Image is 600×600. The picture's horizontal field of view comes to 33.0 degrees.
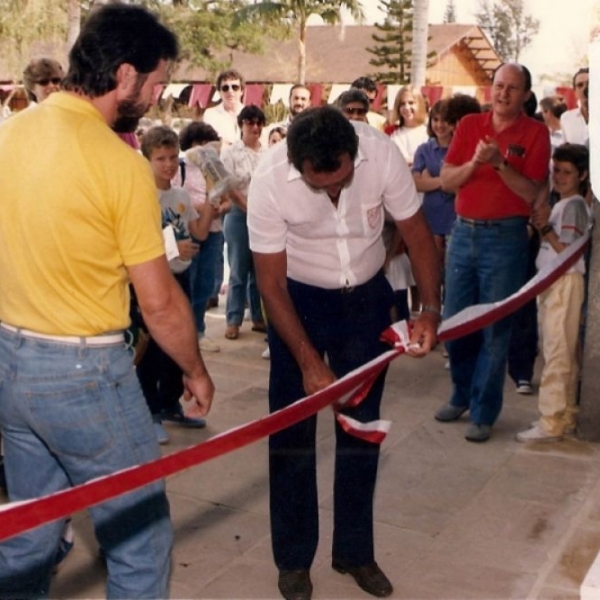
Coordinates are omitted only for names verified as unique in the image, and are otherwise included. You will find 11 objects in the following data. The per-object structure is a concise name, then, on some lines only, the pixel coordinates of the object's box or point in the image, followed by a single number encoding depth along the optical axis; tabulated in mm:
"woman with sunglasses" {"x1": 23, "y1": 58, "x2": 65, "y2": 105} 5629
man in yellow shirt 2633
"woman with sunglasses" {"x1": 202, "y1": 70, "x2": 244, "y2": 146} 9203
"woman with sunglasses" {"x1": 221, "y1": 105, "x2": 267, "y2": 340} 8031
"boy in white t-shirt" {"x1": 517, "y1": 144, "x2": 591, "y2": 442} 5637
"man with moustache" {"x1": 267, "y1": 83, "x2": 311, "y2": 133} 8859
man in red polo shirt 5555
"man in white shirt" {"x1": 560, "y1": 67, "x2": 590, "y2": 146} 7590
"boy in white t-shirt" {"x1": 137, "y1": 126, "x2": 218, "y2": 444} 5516
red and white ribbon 2447
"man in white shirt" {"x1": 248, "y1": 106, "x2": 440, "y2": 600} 3639
